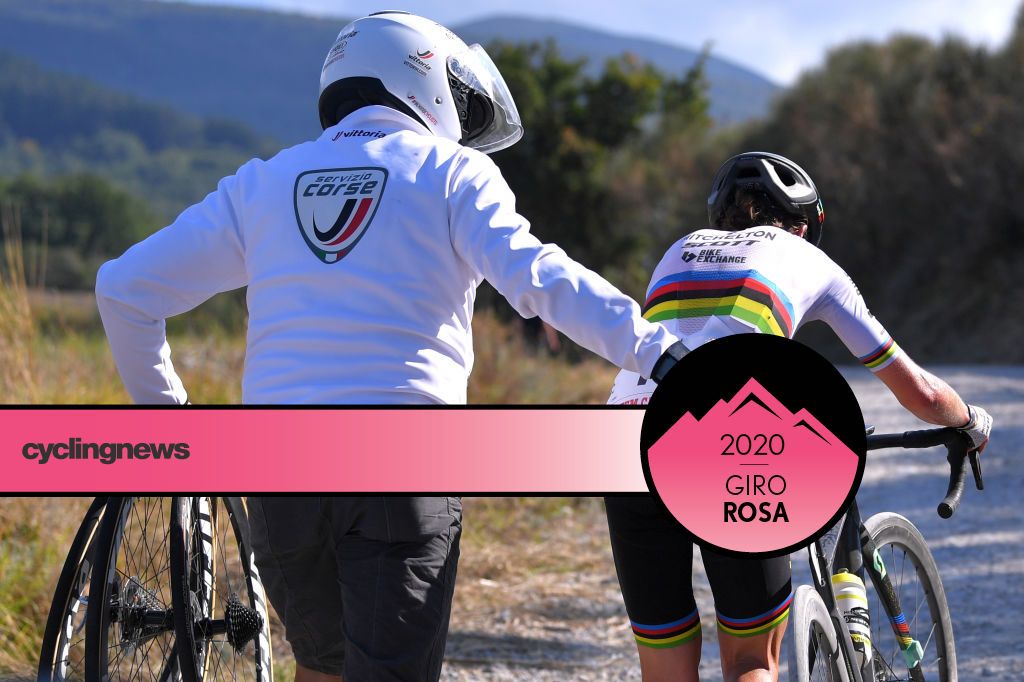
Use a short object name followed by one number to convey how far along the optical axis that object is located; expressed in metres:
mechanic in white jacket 4.97
